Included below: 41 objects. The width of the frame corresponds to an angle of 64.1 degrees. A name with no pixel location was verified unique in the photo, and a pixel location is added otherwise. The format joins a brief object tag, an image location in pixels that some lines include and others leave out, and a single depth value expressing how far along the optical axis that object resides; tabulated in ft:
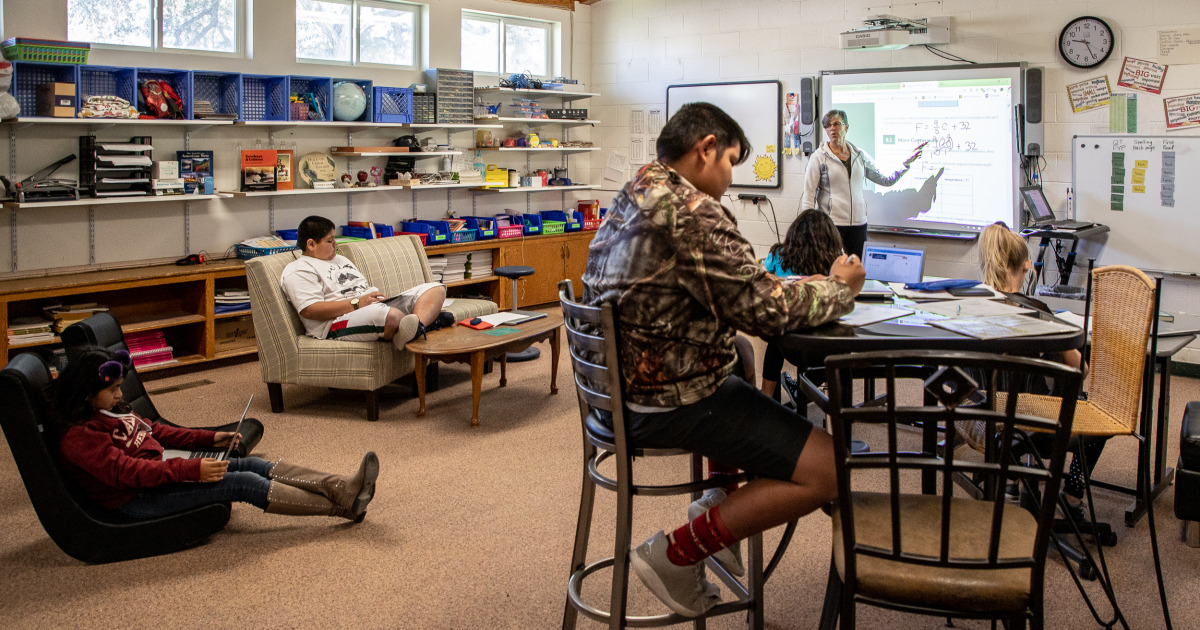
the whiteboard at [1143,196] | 17.53
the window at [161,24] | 17.97
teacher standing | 19.74
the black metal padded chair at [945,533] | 5.11
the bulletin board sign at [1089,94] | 18.34
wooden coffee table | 14.78
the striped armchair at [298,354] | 15.11
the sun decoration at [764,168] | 23.68
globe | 20.61
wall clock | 18.22
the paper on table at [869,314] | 6.57
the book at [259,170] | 19.39
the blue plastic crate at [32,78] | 16.35
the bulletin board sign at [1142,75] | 17.75
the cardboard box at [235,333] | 18.54
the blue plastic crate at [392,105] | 21.22
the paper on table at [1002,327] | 6.07
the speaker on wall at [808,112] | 22.47
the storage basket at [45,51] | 15.88
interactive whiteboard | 19.67
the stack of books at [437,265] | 21.57
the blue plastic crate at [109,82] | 17.22
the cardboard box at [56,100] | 16.39
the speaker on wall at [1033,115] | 19.03
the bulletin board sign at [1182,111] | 17.43
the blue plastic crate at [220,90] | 18.94
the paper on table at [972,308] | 6.88
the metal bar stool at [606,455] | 6.40
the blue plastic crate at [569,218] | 25.45
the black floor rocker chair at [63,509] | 9.12
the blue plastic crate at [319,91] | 20.30
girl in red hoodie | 9.39
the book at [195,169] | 18.39
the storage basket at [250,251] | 19.08
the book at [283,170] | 20.03
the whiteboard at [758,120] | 23.40
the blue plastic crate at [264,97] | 19.45
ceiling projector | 20.02
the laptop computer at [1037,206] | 18.71
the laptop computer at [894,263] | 19.32
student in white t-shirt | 15.21
